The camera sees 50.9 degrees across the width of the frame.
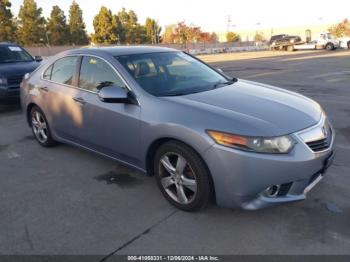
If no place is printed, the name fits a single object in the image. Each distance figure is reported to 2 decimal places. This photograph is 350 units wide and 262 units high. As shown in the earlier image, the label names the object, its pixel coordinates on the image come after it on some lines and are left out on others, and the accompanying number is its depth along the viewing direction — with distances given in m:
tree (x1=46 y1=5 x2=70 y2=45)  60.50
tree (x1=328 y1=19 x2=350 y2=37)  68.44
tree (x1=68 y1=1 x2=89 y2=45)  63.66
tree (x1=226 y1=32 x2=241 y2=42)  86.12
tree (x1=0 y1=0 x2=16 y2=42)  51.62
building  124.68
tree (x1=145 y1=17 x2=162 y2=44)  77.86
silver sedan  3.15
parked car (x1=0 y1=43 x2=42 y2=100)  8.89
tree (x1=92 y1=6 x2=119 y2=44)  65.88
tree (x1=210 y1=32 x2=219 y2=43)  94.31
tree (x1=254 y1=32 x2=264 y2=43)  98.41
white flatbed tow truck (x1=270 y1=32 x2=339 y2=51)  40.66
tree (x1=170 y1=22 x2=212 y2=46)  85.81
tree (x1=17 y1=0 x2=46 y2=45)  55.59
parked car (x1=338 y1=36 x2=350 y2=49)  42.84
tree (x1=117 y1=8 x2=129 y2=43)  69.56
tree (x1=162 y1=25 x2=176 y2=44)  86.50
